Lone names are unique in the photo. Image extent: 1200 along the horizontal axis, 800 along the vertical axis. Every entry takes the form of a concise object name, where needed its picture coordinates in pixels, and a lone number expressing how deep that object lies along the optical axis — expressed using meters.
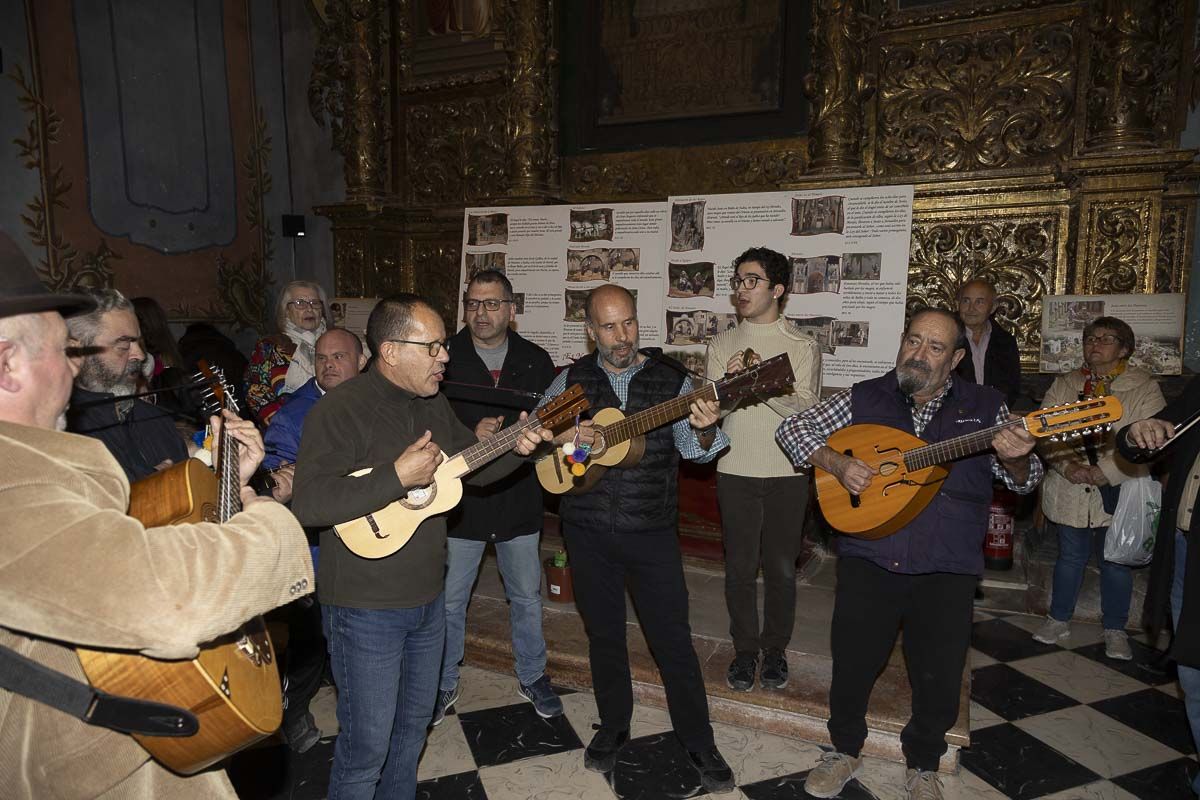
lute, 2.49
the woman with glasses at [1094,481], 3.84
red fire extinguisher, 5.02
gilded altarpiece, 4.56
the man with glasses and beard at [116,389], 2.37
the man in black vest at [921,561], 2.69
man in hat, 1.07
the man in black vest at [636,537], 2.83
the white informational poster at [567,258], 5.56
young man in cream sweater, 3.38
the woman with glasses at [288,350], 4.08
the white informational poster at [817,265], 4.79
